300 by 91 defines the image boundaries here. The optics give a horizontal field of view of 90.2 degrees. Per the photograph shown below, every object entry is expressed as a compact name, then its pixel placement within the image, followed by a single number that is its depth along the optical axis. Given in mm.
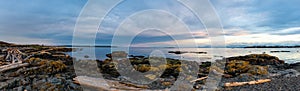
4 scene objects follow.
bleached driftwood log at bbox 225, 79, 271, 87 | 8336
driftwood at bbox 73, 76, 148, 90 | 6516
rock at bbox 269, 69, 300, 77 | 11110
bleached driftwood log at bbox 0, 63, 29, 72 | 9476
